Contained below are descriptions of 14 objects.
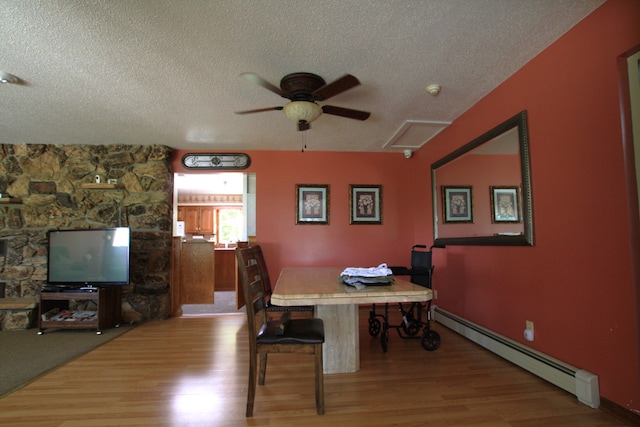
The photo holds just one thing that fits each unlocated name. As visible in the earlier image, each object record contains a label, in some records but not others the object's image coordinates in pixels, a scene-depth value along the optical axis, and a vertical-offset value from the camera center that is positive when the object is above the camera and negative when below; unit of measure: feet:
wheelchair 9.03 -2.95
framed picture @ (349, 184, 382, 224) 14.53 +1.07
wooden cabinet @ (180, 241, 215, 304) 14.53 -1.99
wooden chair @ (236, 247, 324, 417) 5.65 -2.03
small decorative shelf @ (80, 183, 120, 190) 12.94 +1.86
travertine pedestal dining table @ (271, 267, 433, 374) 5.19 -1.20
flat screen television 12.14 -1.05
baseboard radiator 5.91 -3.16
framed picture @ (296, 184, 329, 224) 14.37 +1.13
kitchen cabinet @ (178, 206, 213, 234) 27.71 +1.04
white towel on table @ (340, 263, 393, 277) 6.45 -0.93
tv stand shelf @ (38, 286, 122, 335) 11.50 -2.98
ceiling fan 7.20 +3.06
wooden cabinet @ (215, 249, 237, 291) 20.79 -2.65
